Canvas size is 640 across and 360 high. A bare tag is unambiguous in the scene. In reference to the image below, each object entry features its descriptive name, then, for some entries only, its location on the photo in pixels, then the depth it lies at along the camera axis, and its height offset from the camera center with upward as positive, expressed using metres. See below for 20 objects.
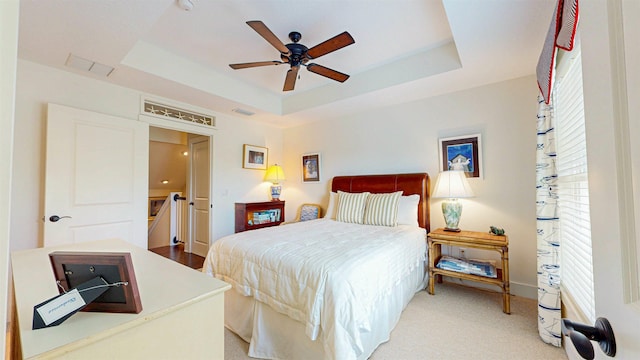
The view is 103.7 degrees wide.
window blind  1.39 -0.03
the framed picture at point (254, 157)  4.32 +0.52
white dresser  0.67 -0.40
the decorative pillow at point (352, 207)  3.24 -0.29
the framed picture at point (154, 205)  6.25 -0.45
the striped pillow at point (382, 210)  3.01 -0.31
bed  1.47 -0.69
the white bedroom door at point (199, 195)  4.39 -0.15
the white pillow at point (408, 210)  3.04 -0.31
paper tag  0.70 -0.33
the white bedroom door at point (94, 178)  2.42 +0.11
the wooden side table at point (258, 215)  3.99 -0.48
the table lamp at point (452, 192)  2.71 -0.09
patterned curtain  1.85 -0.41
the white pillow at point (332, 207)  3.63 -0.32
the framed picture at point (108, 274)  0.76 -0.27
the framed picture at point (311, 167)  4.40 +0.32
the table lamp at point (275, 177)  4.52 +0.16
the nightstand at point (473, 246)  2.31 -0.61
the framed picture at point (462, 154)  2.92 +0.36
